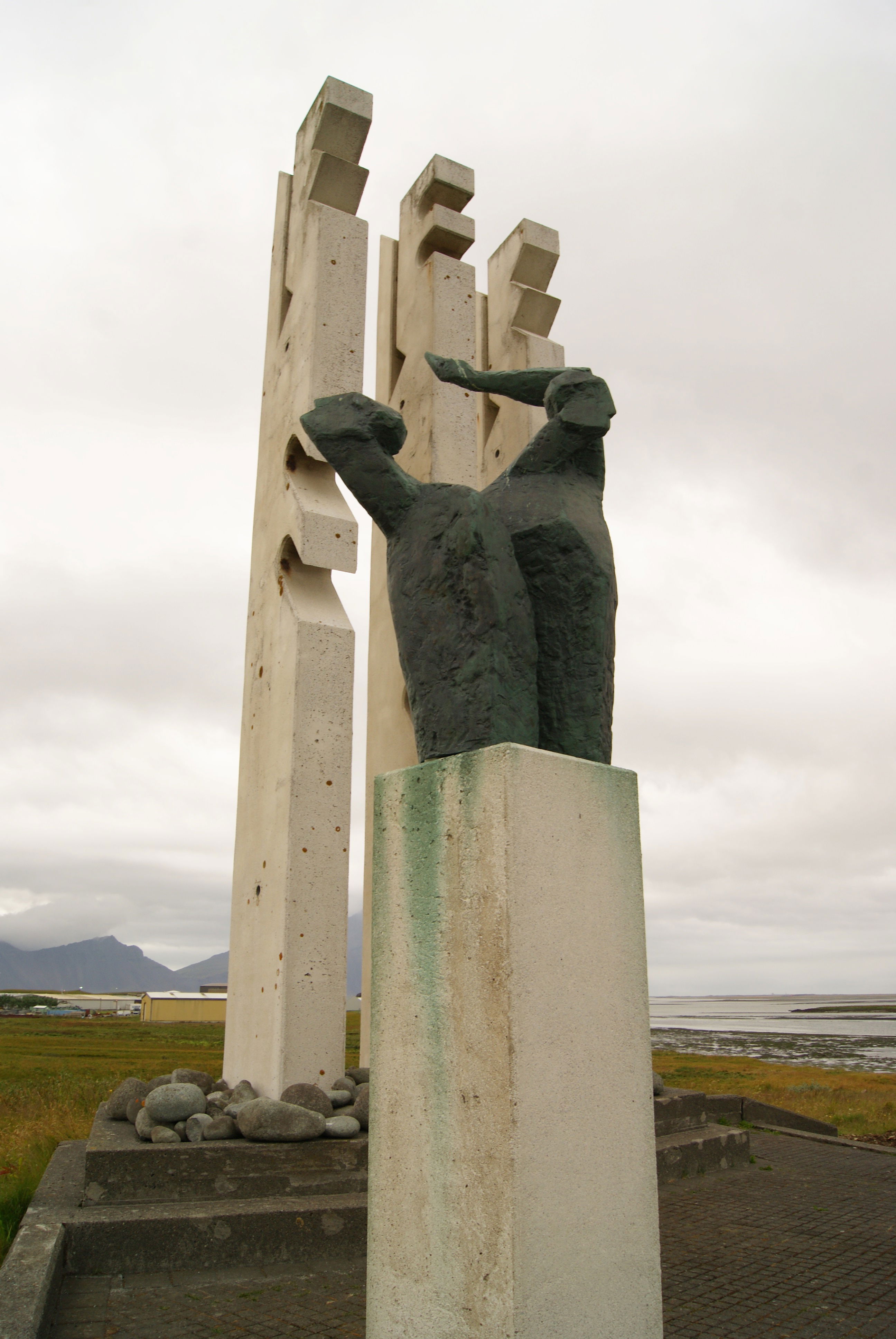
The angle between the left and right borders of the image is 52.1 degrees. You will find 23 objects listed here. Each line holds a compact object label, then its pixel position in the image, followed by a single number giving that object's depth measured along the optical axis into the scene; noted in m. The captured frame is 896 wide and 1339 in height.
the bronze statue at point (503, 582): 3.05
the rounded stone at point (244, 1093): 5.71
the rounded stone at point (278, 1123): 4.82
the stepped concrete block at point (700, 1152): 6.21
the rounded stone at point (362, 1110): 5.24
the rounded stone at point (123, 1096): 5.41
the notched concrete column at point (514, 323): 9.61
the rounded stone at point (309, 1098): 5.36
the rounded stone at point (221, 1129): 4.84
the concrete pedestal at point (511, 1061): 2.38
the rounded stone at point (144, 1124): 4.84
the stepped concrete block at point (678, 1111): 6.76
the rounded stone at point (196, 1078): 5.80
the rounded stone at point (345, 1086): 5.74
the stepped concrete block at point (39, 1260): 3.11
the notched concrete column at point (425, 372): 8.41
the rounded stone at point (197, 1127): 4.83
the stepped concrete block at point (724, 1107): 7.56
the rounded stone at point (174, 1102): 4.92
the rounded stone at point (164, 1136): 4.76
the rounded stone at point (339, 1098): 5.55
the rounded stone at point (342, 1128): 4.98
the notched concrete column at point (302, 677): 5.88
